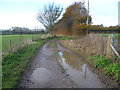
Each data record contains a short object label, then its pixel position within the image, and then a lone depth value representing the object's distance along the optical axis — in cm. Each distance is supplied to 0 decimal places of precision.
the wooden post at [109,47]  796
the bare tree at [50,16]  4270
